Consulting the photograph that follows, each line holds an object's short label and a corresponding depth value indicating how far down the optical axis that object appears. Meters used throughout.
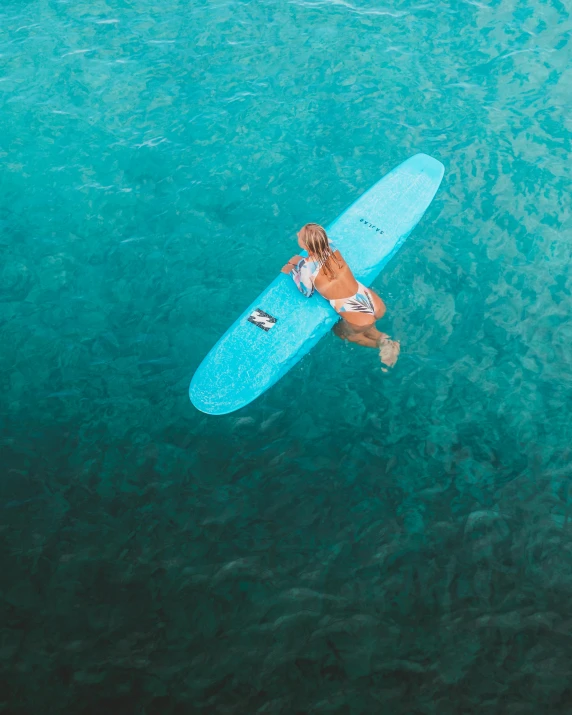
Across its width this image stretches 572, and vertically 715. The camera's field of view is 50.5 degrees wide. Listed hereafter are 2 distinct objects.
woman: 7.00
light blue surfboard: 7.12
